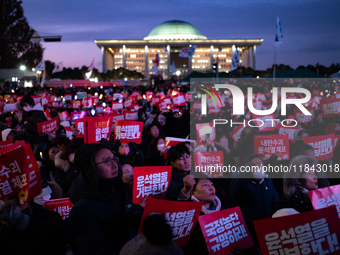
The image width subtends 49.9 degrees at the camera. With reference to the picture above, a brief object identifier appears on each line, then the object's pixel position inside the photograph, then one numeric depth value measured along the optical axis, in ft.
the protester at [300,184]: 10.12
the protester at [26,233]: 6.73
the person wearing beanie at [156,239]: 4.91
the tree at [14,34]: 151.64
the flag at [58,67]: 90.20
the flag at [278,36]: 66.28
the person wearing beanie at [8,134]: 19.72
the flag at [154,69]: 105.40
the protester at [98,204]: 7.07
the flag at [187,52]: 90.02
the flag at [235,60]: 90.94
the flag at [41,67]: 75.72
